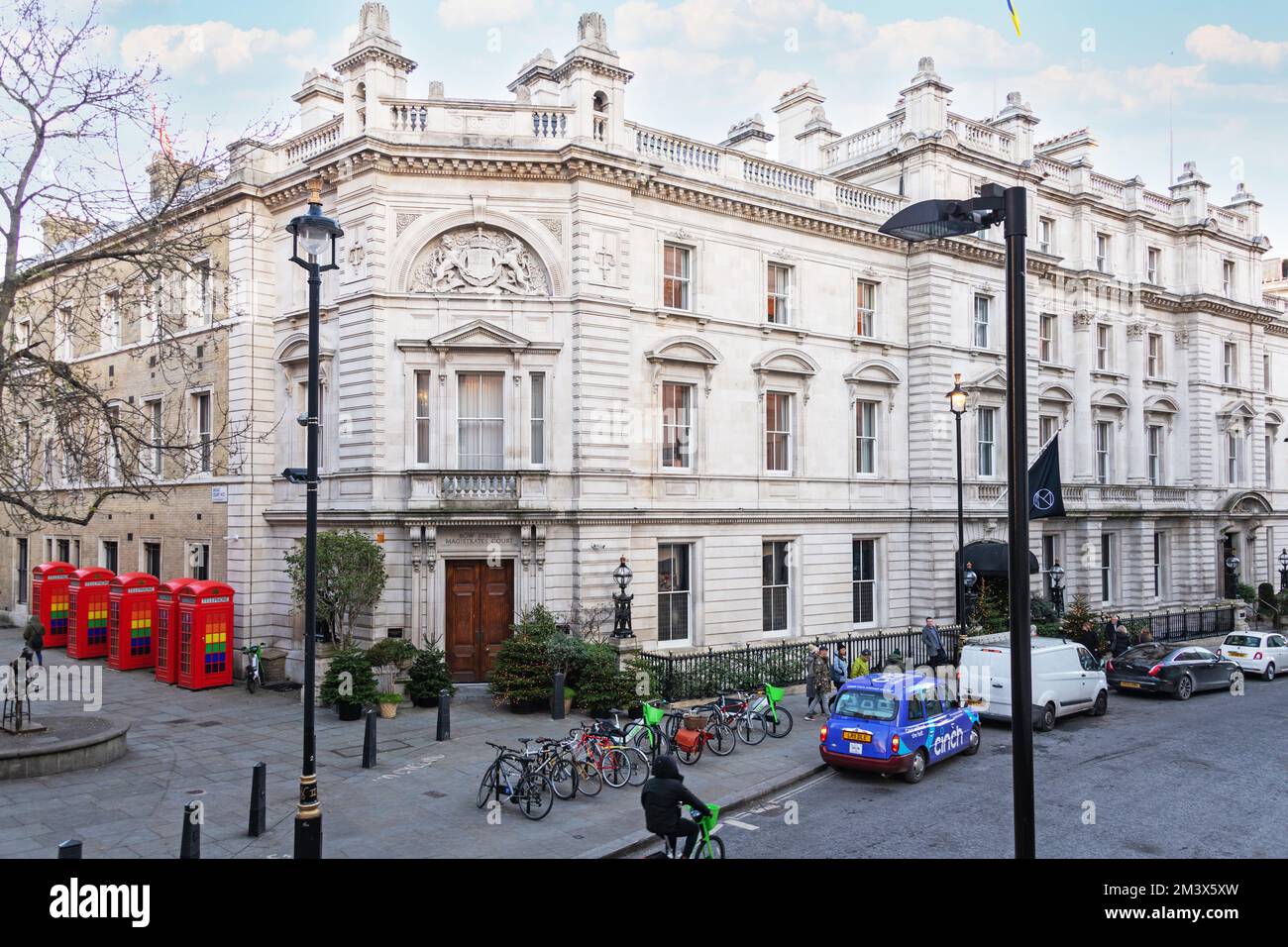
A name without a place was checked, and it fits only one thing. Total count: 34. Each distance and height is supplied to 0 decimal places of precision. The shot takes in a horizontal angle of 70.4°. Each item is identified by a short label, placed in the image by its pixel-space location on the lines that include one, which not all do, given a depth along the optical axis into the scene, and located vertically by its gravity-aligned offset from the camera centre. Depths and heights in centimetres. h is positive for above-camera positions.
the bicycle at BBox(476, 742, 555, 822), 1312 -409
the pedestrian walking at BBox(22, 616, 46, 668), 2280 -319
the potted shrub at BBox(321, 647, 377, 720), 1922 -378
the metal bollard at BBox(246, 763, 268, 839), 1216 -396
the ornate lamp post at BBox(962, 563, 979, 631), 2850 -290
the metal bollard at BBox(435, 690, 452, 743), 1750 -412
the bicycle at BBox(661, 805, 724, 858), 1044 -385
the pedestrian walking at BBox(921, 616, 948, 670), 2386 -365
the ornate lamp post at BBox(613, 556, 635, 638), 2134 -236
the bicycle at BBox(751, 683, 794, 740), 1823 -408
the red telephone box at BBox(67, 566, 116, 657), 2769 -318
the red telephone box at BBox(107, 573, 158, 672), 2534 -325
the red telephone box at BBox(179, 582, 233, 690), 2284 -327
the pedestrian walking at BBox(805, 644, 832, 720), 2052 -394
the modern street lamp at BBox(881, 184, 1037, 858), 718 +59
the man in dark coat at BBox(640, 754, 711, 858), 1005 -328
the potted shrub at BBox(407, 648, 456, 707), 2028 -386
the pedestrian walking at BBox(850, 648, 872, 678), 2194 -393
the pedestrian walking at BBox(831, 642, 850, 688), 2116 -386
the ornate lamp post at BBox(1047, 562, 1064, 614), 3112 -299
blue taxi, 1514 -378
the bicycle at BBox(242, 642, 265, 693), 2272 -400
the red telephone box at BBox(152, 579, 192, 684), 2358 -325
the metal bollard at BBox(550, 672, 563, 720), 1925 -408
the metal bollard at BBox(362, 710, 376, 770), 1555 -410
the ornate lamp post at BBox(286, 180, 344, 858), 1076 -31
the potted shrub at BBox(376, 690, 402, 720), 1941 -420
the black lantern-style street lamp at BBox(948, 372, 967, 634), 2300 +259
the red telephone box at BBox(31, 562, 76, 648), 3038 -317
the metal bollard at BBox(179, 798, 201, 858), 1017 -366
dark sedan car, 2331 -436
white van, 1939 -384
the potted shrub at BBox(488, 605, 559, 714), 1970 -365
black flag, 2056 +46
